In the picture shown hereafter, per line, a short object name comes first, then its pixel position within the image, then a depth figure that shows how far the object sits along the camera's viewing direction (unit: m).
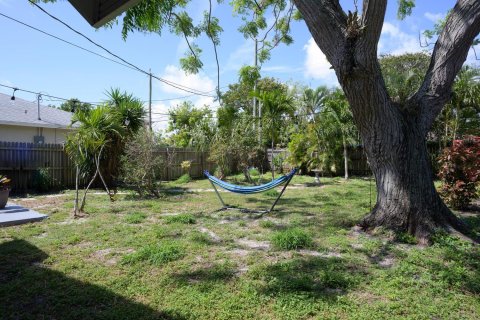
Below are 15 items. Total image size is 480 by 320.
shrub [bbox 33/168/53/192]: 11.51
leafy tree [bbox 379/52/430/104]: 16.08
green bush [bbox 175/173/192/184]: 15.49
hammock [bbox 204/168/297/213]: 7.03
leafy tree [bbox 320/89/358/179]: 17.56
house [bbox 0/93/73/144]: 15.66
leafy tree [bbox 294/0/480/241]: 4.95
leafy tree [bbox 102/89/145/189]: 12.10
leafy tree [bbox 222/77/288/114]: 31.78
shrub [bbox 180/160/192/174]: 16.53
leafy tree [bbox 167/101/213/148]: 25.16
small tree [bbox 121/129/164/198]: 10.07
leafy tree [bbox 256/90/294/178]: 13.86
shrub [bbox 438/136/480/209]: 7.68
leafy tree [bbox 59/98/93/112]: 39.99
